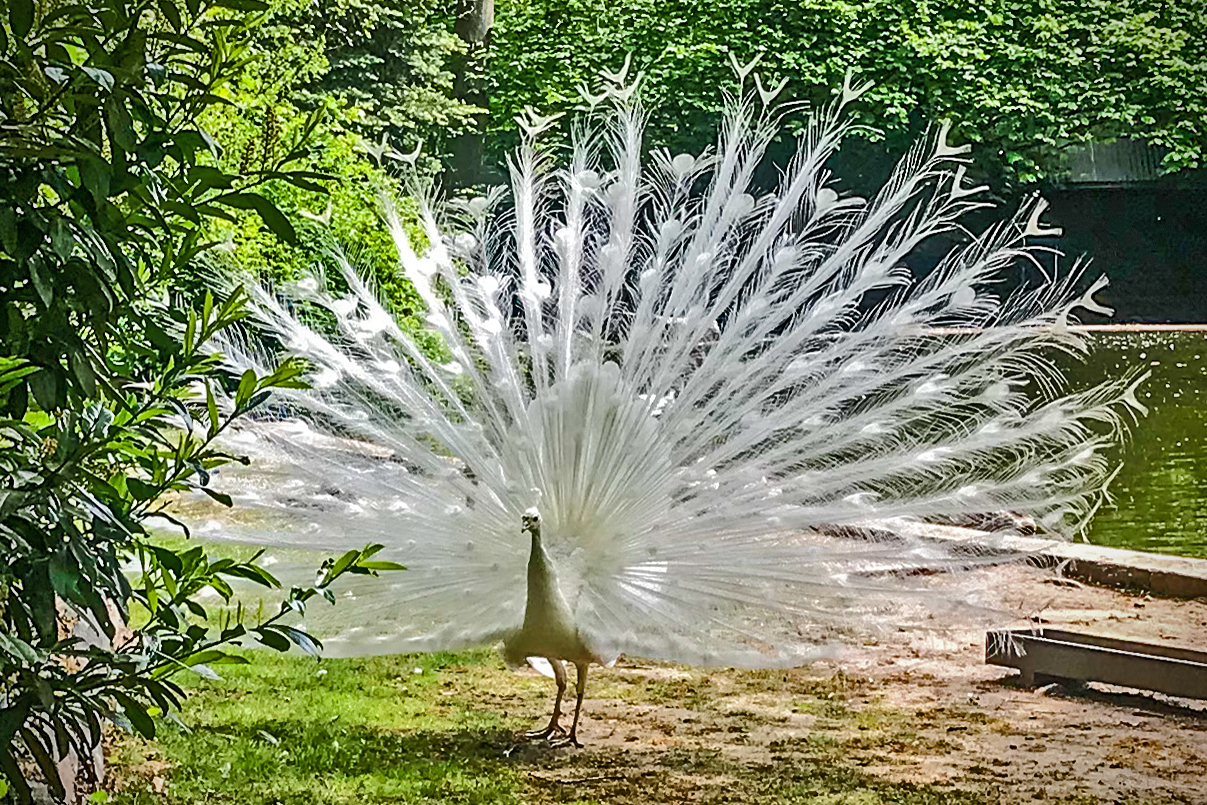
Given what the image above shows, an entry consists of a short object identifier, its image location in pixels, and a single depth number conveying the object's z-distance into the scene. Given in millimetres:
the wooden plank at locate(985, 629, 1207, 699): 13729
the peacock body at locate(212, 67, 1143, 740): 13688
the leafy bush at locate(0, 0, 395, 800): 9449
